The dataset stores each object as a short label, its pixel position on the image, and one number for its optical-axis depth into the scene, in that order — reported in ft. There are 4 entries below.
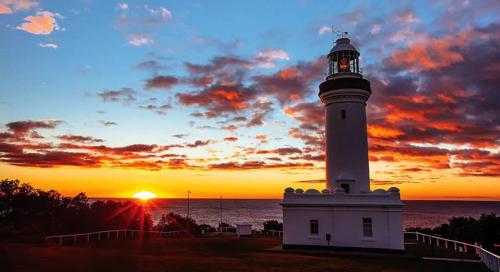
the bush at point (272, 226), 128.83
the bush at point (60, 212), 113.09
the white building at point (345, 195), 74.49
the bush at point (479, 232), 99.09
